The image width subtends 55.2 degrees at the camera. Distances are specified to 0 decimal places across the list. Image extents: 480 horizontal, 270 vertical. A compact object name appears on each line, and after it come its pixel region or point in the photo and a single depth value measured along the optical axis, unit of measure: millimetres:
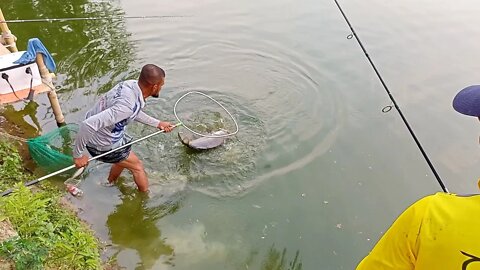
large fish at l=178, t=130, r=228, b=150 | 6293
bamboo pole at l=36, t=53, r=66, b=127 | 5810
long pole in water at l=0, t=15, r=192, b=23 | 9134
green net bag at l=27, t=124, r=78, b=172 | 5340
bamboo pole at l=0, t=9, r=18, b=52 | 6578
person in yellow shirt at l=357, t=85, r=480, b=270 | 1770
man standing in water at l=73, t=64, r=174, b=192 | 4500
